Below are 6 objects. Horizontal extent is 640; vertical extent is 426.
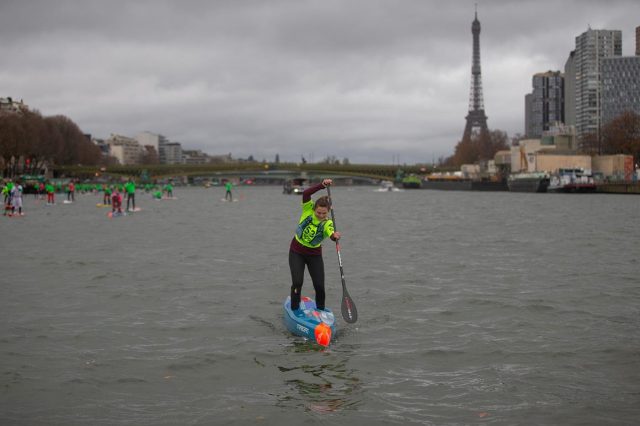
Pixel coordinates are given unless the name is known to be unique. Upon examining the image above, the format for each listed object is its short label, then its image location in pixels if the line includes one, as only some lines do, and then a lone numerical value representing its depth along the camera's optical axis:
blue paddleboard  12.19
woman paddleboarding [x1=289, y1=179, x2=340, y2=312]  12.56
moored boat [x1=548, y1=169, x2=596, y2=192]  111.06
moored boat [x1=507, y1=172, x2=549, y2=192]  119.19
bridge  175.00
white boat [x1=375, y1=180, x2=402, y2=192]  159.43
